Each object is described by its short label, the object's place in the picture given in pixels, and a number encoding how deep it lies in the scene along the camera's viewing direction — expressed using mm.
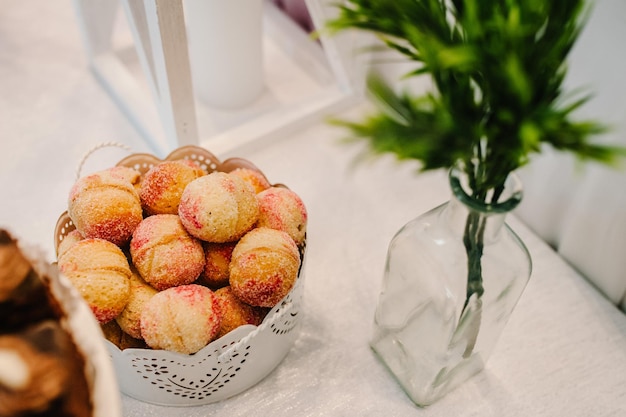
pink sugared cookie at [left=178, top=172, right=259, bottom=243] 547
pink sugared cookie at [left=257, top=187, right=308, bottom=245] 599
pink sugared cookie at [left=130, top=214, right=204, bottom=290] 544
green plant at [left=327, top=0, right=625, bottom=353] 329
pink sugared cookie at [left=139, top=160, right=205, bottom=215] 589
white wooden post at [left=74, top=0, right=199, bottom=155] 693
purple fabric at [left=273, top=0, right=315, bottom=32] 1061
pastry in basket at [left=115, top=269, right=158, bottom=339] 536
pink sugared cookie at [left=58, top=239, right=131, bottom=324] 510
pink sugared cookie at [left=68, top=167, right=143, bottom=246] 555
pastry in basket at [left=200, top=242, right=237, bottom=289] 582
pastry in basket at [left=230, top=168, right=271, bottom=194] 646
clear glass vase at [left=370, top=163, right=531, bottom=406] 498
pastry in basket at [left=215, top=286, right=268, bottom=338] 560
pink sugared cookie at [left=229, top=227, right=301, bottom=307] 541
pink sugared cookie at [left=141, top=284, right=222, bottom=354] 513
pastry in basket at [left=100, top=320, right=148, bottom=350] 557
